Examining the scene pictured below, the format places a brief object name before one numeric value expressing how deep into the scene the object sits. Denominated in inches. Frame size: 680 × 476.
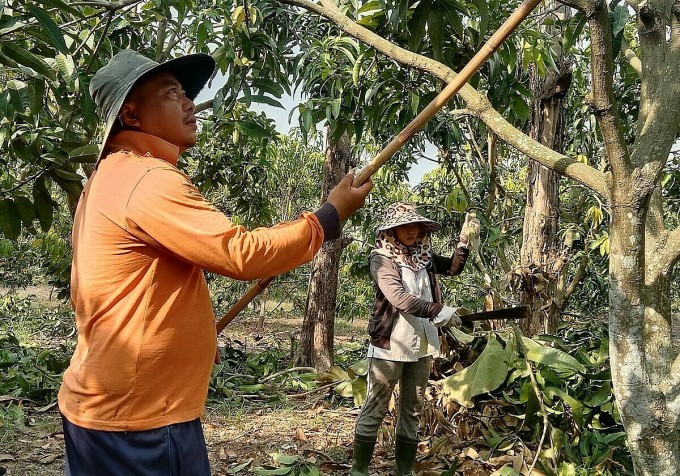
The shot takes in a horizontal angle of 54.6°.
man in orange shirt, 55.8
